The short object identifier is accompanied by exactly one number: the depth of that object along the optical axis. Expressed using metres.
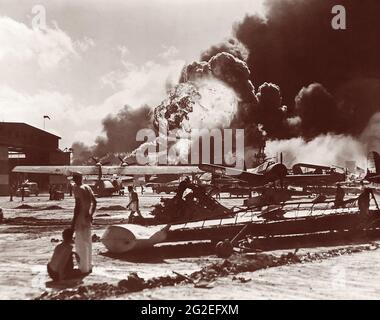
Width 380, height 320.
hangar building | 43.66
